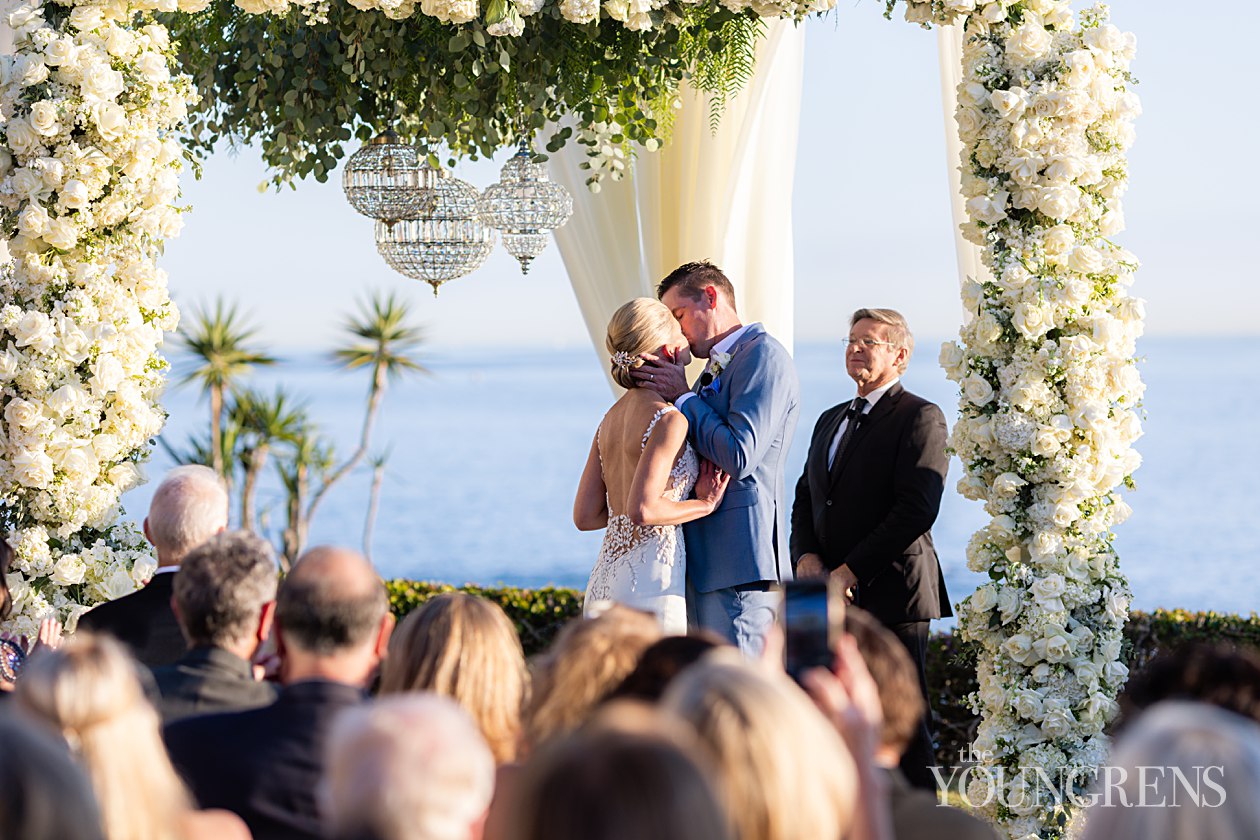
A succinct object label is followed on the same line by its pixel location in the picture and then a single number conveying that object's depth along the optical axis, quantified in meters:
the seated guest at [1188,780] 1.41
